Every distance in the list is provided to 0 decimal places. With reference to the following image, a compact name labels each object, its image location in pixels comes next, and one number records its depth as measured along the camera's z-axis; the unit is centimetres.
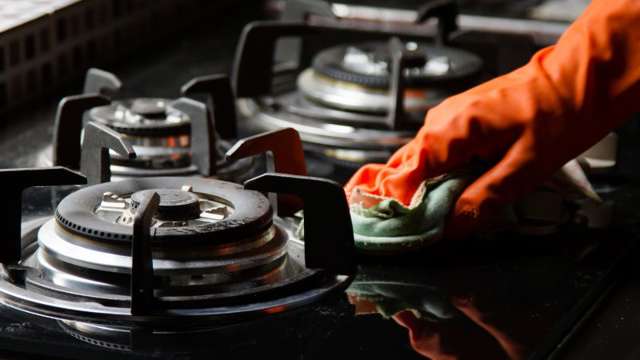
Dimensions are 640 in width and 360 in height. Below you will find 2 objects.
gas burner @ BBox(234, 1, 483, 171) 146
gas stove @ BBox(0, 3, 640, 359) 117
